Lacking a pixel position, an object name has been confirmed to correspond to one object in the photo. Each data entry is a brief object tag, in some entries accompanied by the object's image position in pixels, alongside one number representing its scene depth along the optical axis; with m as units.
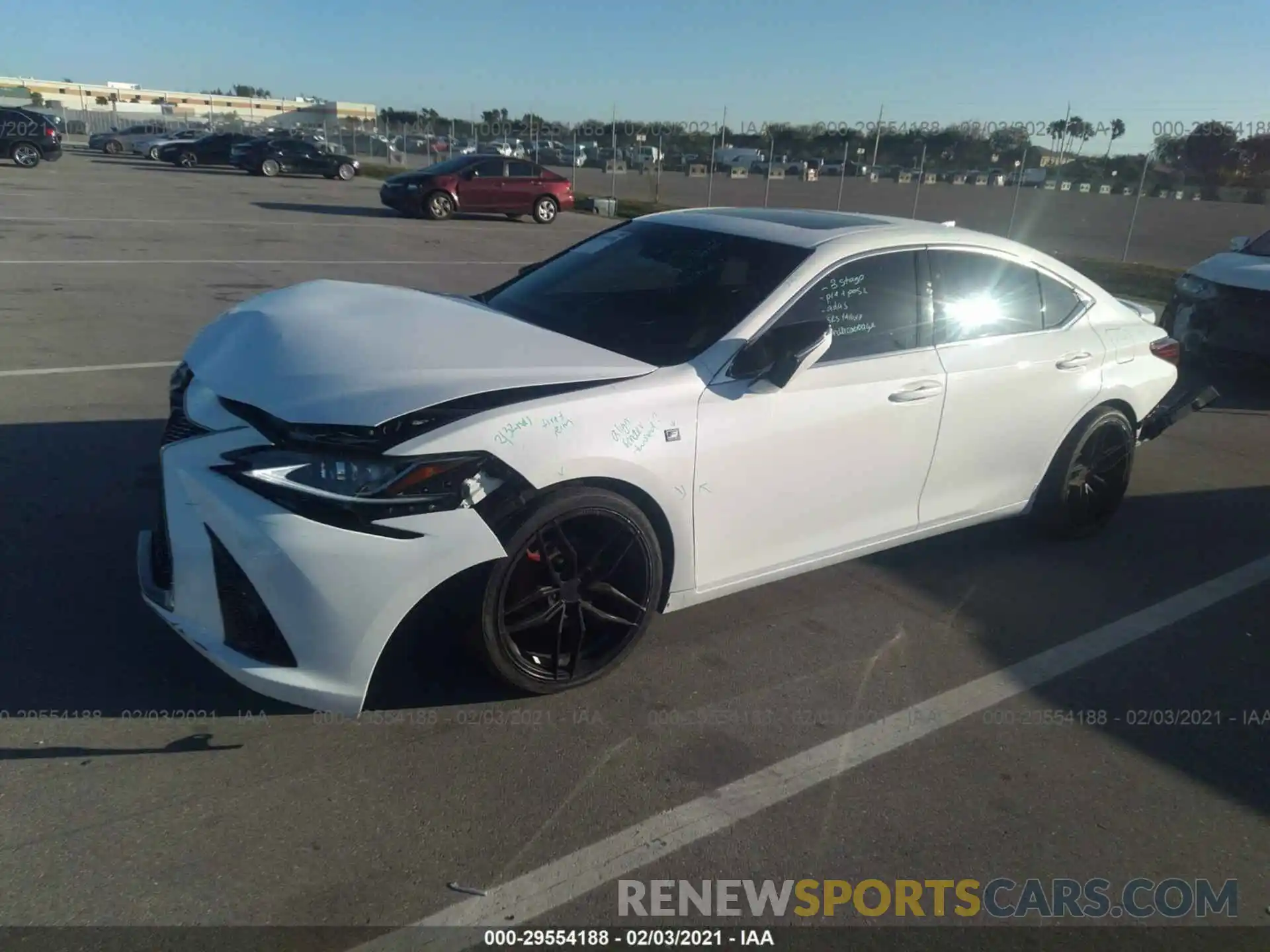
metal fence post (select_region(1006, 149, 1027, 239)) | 21.53
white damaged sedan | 2.95
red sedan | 22.30
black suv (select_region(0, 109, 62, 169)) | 28.62
